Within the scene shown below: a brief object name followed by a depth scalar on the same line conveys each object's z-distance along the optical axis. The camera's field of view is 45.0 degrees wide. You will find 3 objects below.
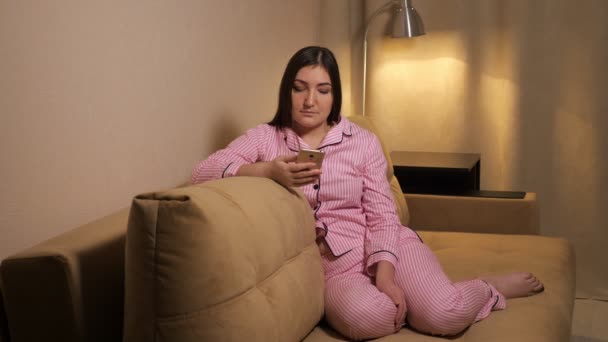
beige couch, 1.24
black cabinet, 2.83
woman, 1.71
